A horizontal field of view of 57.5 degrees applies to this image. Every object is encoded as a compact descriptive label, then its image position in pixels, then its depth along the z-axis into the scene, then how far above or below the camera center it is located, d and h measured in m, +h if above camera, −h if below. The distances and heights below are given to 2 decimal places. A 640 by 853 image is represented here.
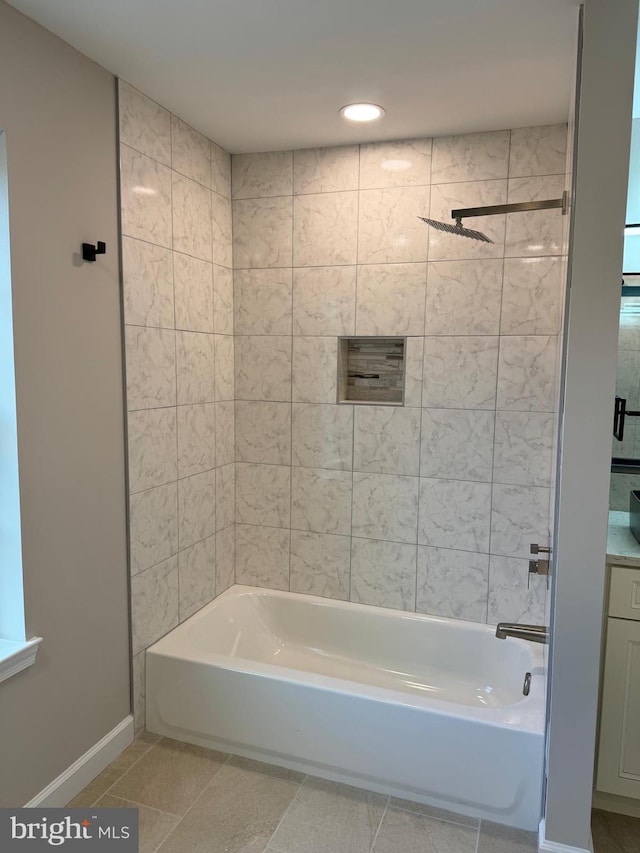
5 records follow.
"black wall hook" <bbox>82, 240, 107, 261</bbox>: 2.00 +0.40
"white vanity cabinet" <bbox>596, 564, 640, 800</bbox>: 1.99 -1.09
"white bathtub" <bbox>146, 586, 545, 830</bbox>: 2.02 -1.33
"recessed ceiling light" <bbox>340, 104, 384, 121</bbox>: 2.31 +1.04
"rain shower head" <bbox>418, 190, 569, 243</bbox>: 2.08 +0.60
